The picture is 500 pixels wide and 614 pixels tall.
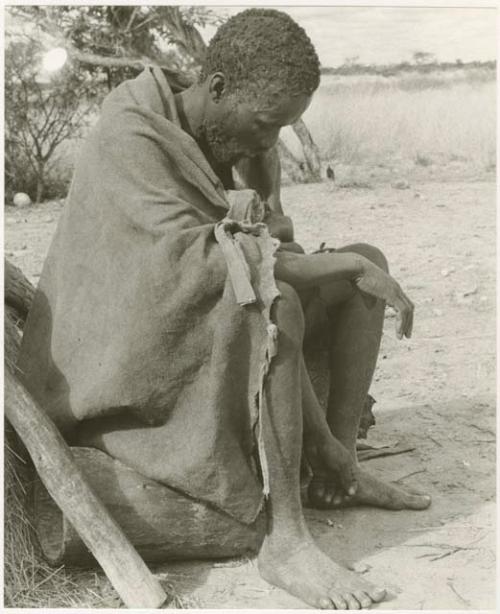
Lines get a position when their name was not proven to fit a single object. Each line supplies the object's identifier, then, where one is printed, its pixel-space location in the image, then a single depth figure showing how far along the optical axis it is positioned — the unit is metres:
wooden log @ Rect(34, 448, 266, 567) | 2.93
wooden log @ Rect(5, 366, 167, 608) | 2.73
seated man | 2.79
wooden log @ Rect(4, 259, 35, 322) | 3.45
